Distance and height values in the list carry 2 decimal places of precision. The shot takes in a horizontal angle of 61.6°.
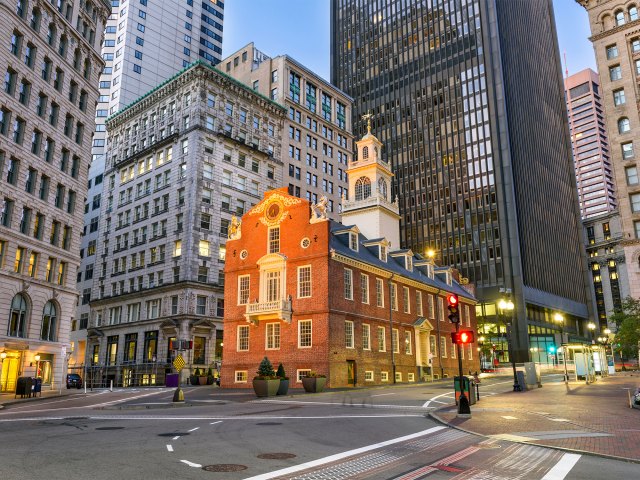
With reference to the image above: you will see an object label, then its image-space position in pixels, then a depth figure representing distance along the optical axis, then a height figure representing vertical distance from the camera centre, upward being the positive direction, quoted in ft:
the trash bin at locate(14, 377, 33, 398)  113.70 -3.64
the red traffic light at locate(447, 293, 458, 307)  65.89 +7.74
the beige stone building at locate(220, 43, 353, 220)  273.95 +128.83
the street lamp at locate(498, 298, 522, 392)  108.68 +12.50
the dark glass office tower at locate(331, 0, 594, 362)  357.82 +164.15
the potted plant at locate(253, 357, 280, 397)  105.09 -3.07
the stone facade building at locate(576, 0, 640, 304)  178.81 +91.05
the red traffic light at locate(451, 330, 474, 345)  65.46 +3.35
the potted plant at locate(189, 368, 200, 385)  176.86 -4.23
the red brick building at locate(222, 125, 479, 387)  138.00 +16.81
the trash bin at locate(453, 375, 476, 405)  68.59 -2.71
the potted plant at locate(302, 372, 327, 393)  113.39 -3.58
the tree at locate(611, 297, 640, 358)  125.18 +6.44
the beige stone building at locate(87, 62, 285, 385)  215.51 +66.57
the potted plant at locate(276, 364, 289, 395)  109.40 -3.15
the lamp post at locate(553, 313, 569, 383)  130.89 +10.84
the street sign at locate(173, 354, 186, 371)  88.44 +0.56
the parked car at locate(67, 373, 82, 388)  185.37 -4.98
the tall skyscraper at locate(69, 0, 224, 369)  294.46 +191.60
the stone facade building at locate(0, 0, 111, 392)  132.67 +51.49
